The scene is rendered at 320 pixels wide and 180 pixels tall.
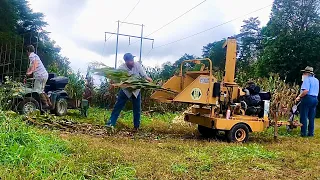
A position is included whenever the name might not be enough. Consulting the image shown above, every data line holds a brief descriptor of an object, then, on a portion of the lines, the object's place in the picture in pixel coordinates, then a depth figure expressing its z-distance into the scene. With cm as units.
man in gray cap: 553
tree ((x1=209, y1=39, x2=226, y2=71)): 3196
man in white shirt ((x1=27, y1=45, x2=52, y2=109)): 635
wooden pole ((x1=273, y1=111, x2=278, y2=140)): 542
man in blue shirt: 625
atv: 655
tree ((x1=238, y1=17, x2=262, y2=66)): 3598
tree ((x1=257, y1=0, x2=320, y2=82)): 2443
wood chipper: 489
